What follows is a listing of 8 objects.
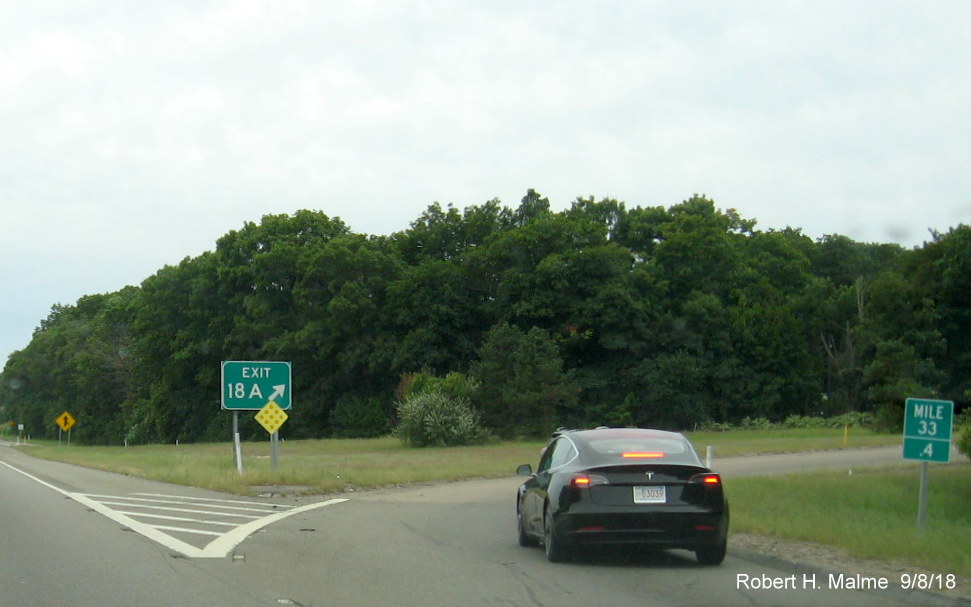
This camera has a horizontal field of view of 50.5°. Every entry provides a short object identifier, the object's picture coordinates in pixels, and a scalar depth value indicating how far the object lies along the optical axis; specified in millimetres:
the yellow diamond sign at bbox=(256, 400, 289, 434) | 27016
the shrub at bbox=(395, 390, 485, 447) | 46669
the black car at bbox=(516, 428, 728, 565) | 11242
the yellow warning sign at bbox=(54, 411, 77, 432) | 69750
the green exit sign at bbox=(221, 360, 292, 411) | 27688
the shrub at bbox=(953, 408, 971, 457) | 20859
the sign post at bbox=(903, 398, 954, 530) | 13047
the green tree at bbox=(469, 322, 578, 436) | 51031
